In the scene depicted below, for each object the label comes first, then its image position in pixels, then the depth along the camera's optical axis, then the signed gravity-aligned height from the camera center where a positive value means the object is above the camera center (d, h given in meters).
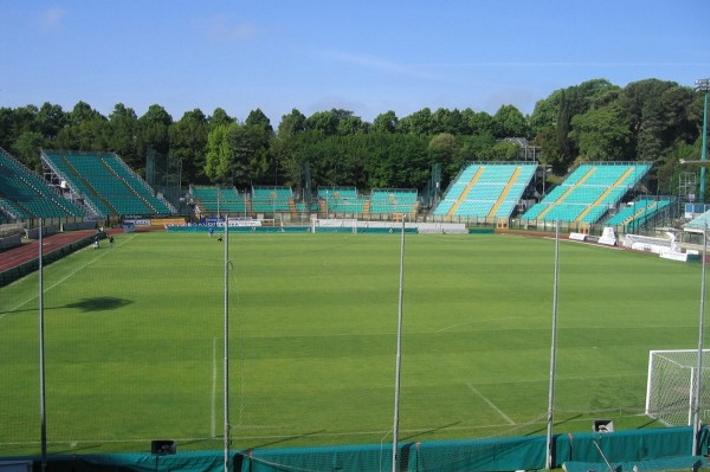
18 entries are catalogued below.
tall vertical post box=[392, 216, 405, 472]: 10.57 -3.38
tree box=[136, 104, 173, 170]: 77.94 +7.12
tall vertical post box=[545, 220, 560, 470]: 11.33 -3.51
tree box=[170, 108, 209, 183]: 81.55 +6.05
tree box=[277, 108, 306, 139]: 96.62 +11.41
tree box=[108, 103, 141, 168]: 76.50 +6.74
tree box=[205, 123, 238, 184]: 78.25 +5.13
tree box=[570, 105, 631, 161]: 76.76 +8.31
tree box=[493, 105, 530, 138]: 104.25 +12.67
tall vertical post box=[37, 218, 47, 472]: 9.84 -2.96
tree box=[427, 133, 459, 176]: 82.31 +6.58
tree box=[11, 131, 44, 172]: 74.50 +5.13
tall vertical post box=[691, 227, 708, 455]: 11.70 -3.31
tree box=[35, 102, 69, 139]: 86.25 +9.98
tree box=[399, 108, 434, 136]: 100.50 +12.05
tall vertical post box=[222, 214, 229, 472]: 10.42 -3.10
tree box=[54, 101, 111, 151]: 77.06 +7.07
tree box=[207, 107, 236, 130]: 94.53 +11.73
